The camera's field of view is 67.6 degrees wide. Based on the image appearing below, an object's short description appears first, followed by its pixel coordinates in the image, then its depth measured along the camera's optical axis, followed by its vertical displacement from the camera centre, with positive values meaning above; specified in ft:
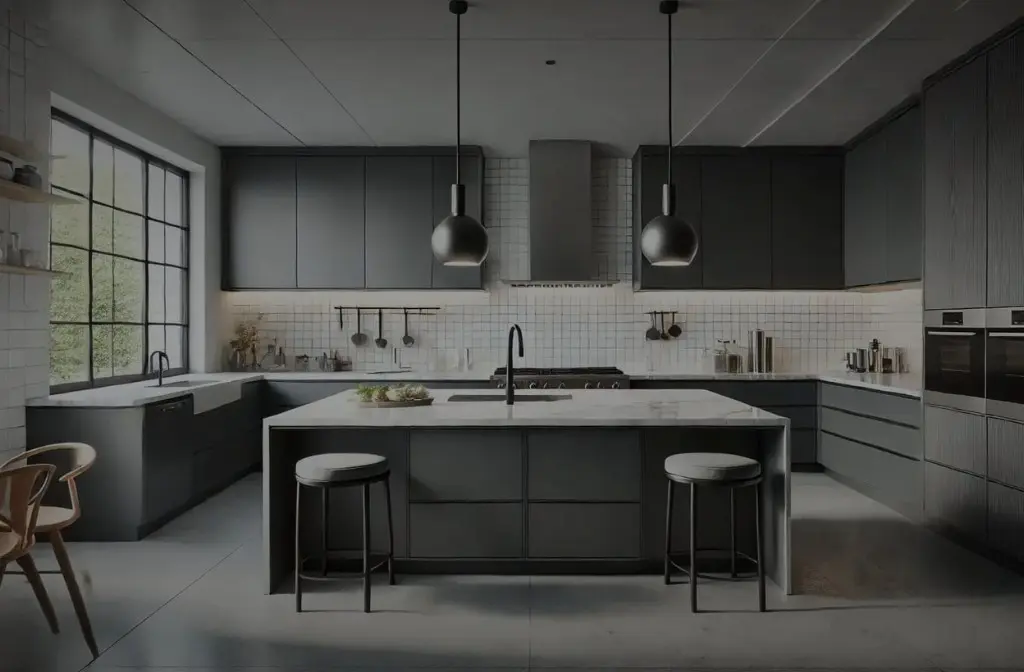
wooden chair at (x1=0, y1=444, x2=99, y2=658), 9.12 -2.29
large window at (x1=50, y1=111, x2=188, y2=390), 15.14 +1.74
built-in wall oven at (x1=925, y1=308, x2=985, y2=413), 13.11 -0.32
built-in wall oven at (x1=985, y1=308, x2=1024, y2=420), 12.00 -0.35
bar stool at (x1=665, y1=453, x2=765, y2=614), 10.18 -1.81
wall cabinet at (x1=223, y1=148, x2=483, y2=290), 20.81 +3.47
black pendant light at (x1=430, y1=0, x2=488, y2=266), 11.18 +1.49
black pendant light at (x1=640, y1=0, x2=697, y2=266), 11.27 +1.52
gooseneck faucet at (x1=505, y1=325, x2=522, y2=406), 12.71 -0.83
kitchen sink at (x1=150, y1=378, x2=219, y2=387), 16.81 -1.00
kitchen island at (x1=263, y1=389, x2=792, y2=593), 11.85 -2.41
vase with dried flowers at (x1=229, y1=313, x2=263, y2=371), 21.62 -0.17
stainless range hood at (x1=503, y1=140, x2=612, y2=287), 20.21 +3.30
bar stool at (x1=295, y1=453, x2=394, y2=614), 10.28 -1.86
